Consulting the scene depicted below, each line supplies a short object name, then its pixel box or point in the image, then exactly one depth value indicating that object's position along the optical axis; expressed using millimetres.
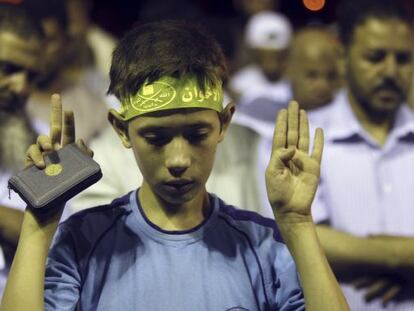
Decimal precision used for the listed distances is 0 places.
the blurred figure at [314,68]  4715
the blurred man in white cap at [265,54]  5867
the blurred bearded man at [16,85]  3650
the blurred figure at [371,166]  3381
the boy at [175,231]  2178
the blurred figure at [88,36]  5281
